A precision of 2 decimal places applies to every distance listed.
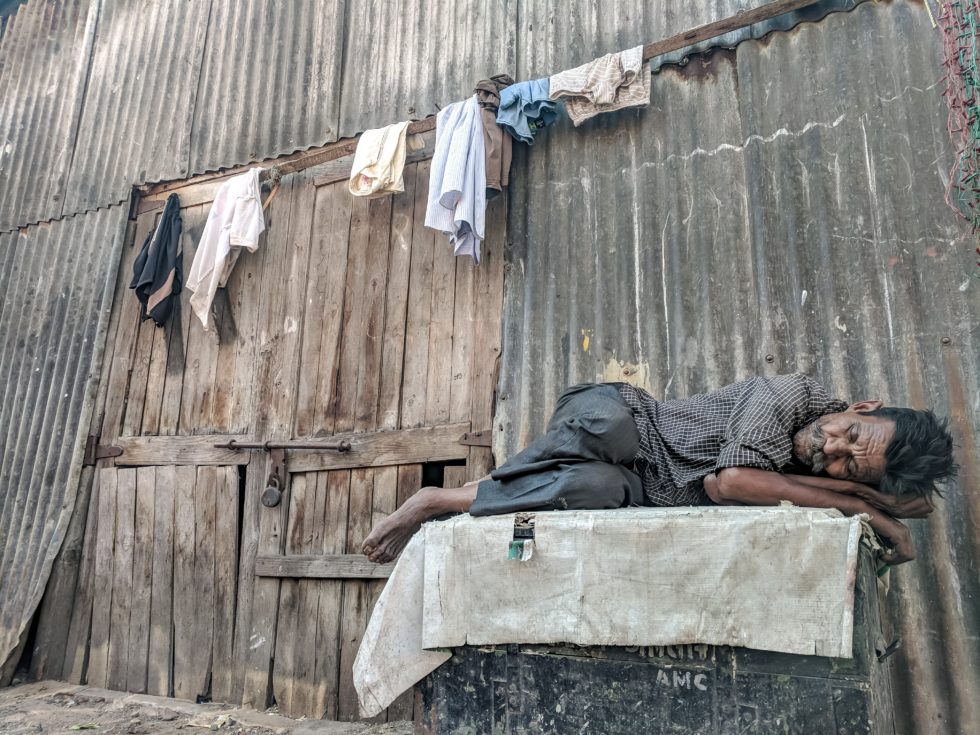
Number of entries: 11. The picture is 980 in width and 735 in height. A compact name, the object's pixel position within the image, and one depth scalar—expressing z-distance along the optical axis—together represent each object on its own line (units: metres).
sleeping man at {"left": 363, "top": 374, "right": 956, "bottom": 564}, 2.31
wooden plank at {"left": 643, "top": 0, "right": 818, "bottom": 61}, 3.48
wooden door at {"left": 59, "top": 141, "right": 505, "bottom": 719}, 4.08
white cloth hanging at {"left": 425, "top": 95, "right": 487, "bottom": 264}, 3.82
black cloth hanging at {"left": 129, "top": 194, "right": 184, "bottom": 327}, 5.03
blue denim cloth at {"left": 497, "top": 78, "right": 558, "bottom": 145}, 3.92
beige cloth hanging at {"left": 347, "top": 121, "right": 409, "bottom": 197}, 4.23
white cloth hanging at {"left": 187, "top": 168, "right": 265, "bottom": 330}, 4.75
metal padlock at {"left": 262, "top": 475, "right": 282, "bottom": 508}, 4.33
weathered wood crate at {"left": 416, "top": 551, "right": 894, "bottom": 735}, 1.78
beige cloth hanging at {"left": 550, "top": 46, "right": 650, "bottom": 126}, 3.75
